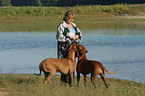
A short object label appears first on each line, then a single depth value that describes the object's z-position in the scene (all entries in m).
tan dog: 15.74
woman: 16.61
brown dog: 15.73
